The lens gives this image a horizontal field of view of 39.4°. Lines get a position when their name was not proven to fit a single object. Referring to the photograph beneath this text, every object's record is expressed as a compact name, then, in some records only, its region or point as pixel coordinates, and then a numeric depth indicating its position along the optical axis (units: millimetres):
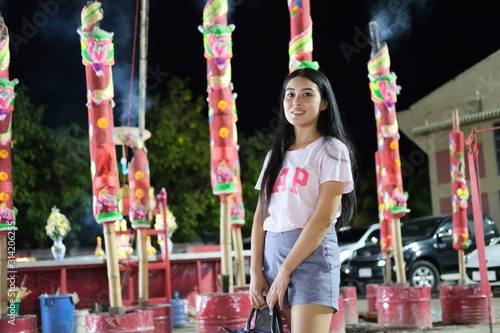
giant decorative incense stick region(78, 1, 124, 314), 5328
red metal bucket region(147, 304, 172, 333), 6446
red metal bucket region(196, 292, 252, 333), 5375
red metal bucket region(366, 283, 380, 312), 9453
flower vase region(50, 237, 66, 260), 9898
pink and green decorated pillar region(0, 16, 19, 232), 5828
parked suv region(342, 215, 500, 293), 11977
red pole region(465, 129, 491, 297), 5633
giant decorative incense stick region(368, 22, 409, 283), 7512
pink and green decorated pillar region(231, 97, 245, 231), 7988
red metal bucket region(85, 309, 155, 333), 5062
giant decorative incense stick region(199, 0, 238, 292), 6004
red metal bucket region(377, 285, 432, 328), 7355
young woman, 2473
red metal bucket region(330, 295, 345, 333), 6394
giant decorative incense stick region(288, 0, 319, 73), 6258
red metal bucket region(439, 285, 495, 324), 7684
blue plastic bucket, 8070
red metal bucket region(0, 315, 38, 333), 5477
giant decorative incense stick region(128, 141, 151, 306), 7141
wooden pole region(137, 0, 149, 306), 7008
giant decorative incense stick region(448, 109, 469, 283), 7984
